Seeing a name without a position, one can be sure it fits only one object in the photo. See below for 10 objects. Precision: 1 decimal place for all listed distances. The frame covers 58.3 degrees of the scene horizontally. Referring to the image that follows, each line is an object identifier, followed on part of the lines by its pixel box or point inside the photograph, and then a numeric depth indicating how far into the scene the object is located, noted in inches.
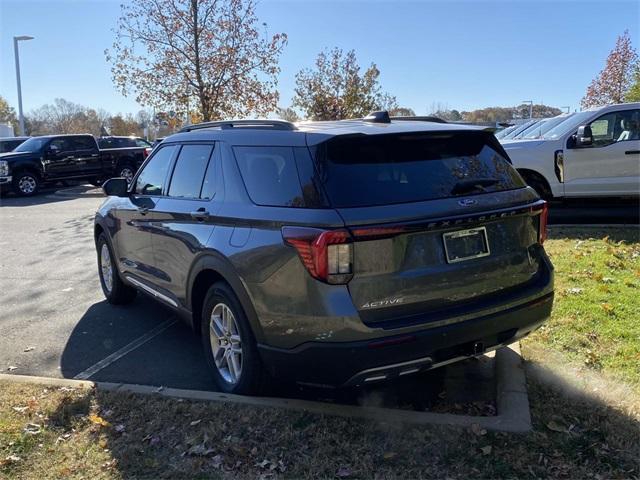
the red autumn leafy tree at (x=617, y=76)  1186.6
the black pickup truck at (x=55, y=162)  748.6
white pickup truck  348.2
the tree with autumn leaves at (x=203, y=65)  689.0
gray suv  118.3
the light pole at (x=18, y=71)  1153.4
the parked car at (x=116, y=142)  920.3
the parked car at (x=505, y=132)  486.9
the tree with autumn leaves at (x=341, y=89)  974.4
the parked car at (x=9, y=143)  905.5
